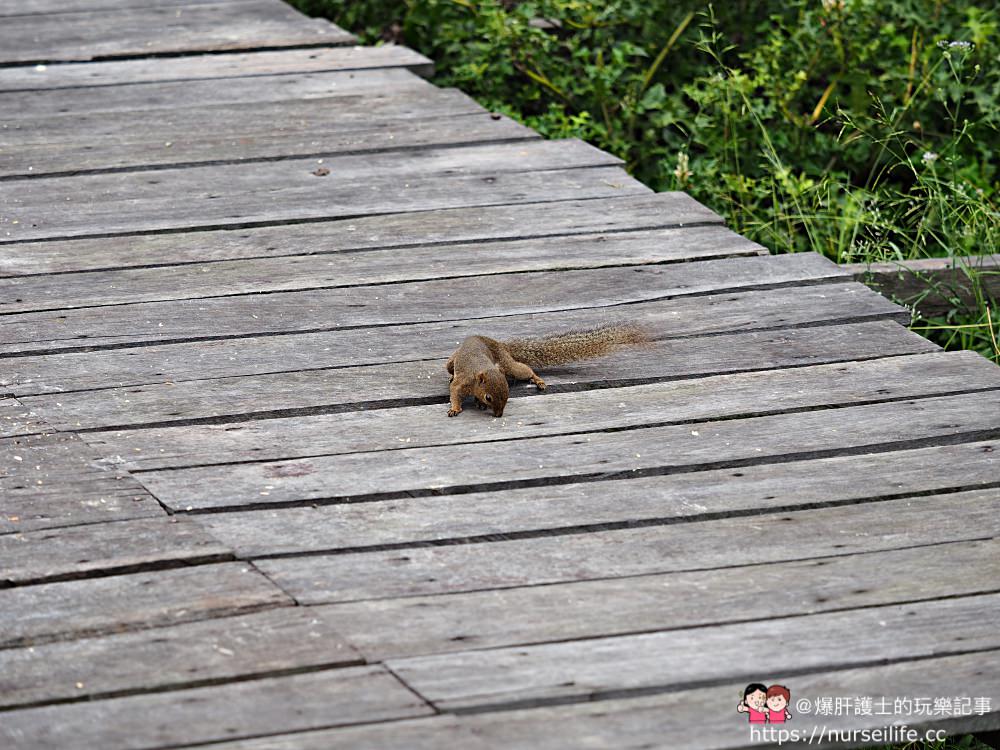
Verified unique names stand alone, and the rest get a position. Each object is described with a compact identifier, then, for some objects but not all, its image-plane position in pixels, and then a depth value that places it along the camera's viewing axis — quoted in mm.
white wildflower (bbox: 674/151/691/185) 11283
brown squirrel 6855
